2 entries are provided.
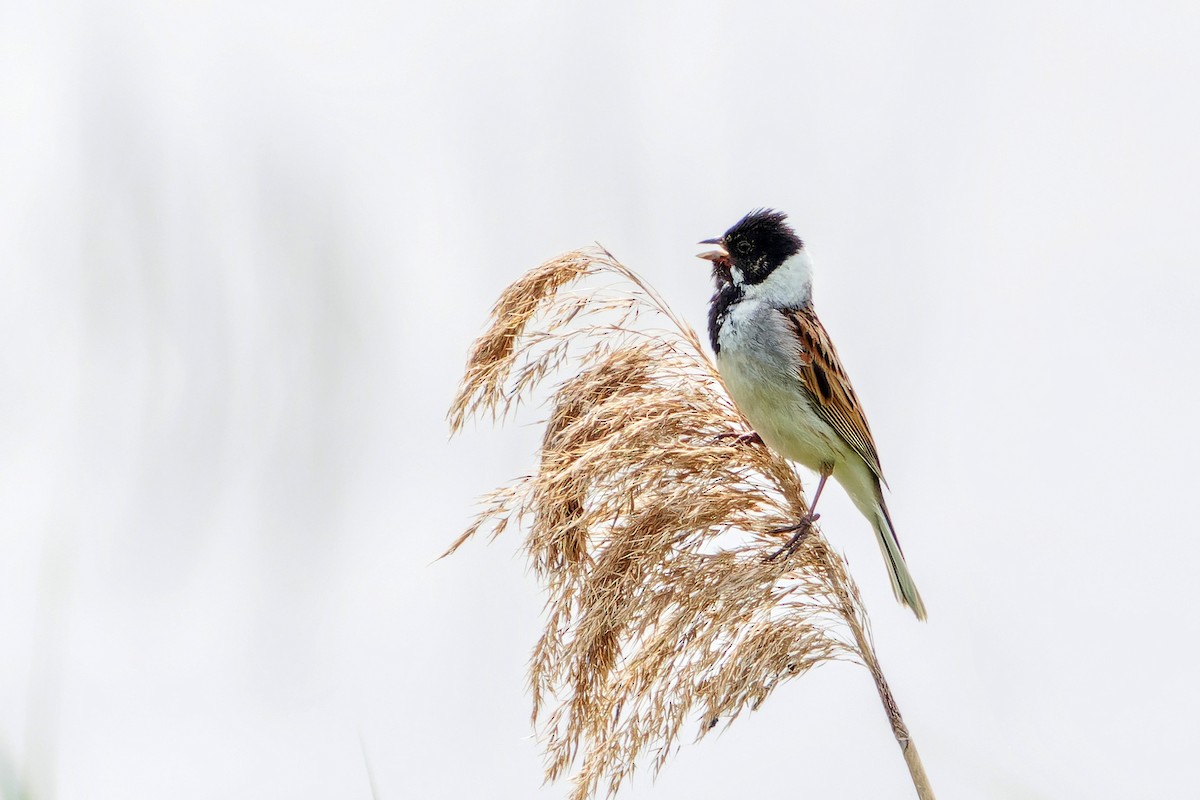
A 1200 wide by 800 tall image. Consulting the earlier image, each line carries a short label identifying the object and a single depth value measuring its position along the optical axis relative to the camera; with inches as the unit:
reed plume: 309.0
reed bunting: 313.3
